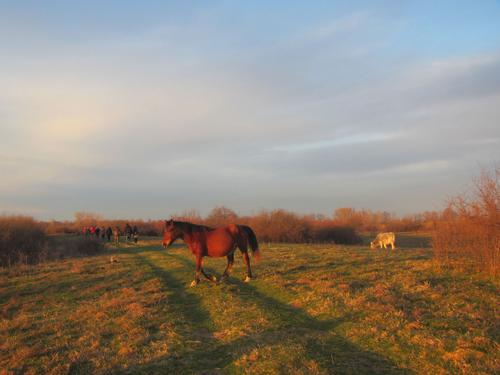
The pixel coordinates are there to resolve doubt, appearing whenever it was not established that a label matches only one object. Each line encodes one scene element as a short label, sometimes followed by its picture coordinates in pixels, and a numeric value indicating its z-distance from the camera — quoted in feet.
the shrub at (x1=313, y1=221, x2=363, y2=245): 146.61
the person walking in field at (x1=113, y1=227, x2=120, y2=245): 130.57
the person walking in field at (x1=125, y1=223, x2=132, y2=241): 134.97
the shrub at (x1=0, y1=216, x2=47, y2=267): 99.43
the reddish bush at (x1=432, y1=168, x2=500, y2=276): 36.76
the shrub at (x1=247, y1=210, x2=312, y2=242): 137.90
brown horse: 41.75
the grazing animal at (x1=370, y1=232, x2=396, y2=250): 96.63
